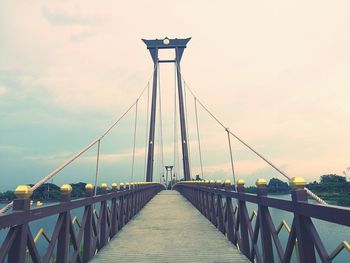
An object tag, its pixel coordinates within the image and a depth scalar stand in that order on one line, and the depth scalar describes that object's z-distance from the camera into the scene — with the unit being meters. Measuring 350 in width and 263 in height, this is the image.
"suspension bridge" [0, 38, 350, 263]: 2.90
